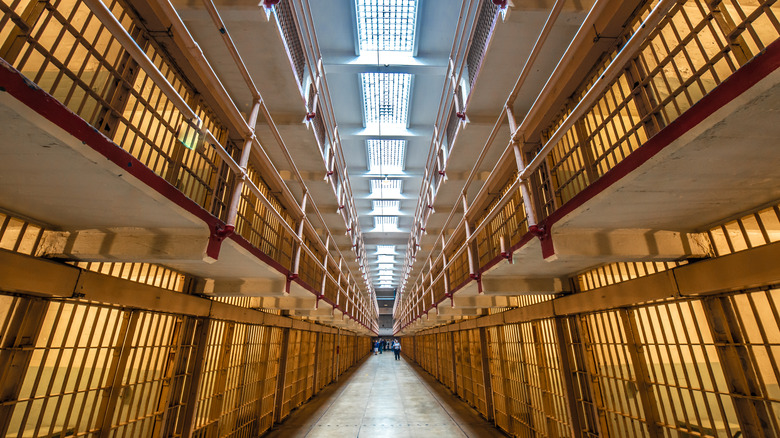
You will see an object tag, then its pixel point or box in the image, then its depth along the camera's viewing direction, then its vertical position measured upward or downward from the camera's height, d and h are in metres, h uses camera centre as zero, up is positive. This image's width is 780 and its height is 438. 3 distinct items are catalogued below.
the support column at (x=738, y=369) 2.92 -0.23
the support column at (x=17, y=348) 2.88 -0.05
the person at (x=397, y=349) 32.38 -0.63
